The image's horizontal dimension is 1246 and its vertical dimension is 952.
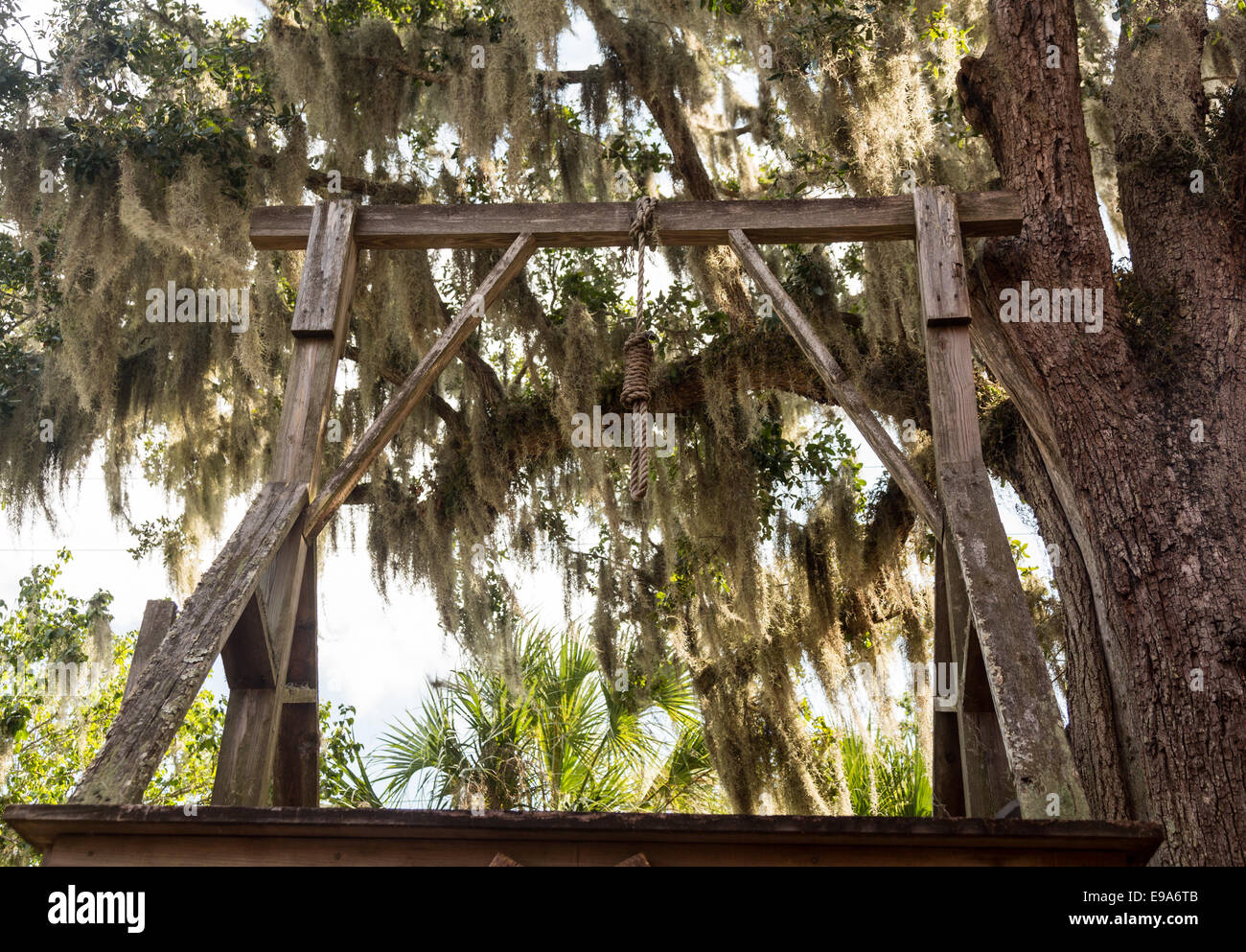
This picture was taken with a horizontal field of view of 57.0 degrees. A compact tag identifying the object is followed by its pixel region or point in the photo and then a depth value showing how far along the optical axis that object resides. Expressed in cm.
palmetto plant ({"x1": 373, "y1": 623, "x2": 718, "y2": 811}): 870
